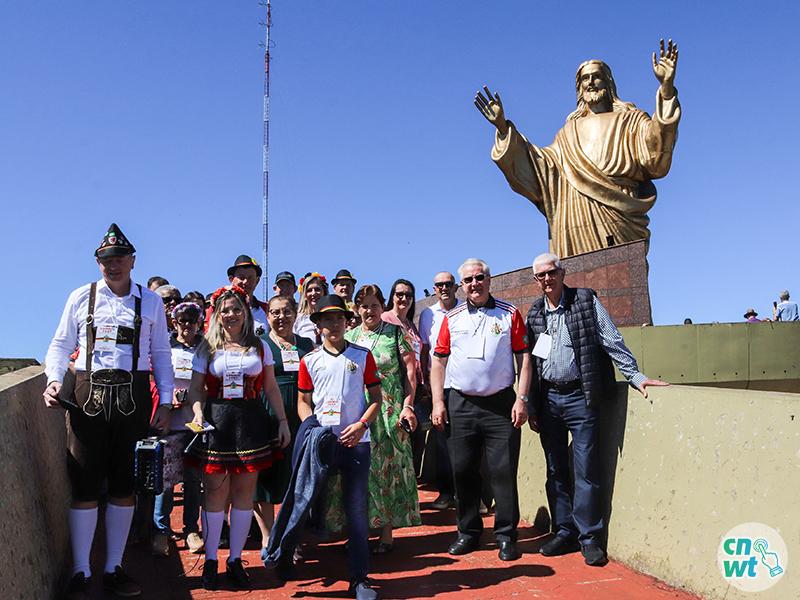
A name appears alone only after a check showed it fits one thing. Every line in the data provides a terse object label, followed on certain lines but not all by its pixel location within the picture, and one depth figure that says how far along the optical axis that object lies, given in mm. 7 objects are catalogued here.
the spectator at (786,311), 15891
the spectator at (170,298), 5969
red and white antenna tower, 19328
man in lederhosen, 3828
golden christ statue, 14125
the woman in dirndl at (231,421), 4152
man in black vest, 4543
